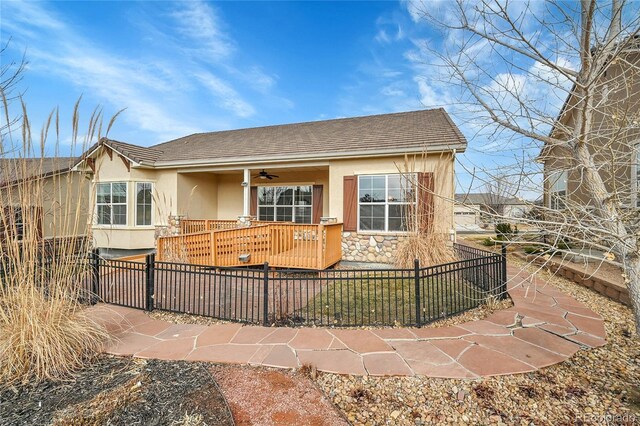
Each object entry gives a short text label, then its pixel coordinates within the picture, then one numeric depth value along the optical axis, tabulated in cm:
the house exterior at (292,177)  850
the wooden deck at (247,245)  757
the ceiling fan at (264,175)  1130
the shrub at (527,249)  1005
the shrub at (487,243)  1270
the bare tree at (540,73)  254
